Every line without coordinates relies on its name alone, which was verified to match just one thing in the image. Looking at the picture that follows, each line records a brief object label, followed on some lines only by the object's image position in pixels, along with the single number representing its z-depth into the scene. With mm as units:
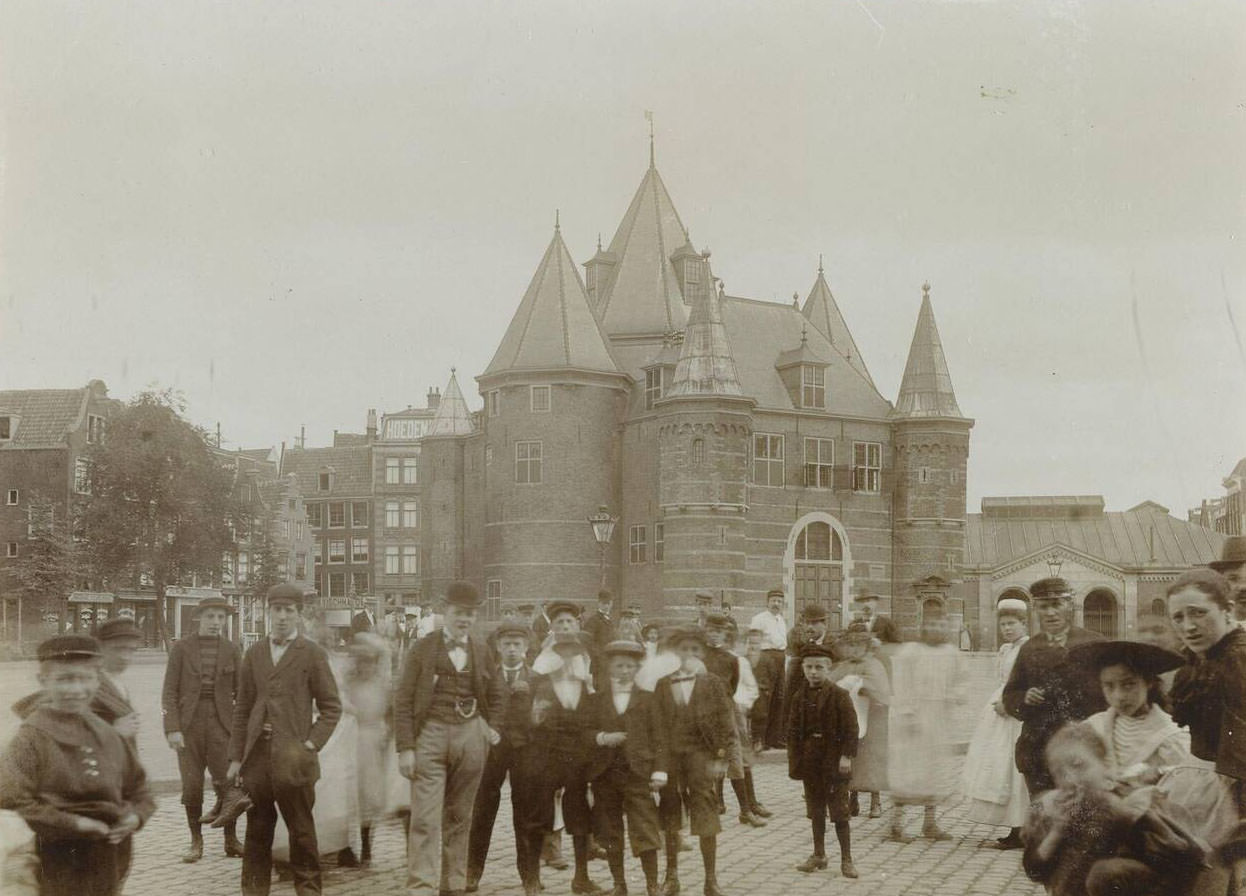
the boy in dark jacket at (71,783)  5094
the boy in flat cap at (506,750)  8367
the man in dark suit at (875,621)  13836
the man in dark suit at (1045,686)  8641
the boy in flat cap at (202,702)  9547
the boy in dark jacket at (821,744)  9062
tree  39094
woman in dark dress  5332
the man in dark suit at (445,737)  7734
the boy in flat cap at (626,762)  8031
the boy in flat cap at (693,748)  8180
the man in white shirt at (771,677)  14400
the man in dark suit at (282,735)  7430
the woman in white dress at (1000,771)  9867
